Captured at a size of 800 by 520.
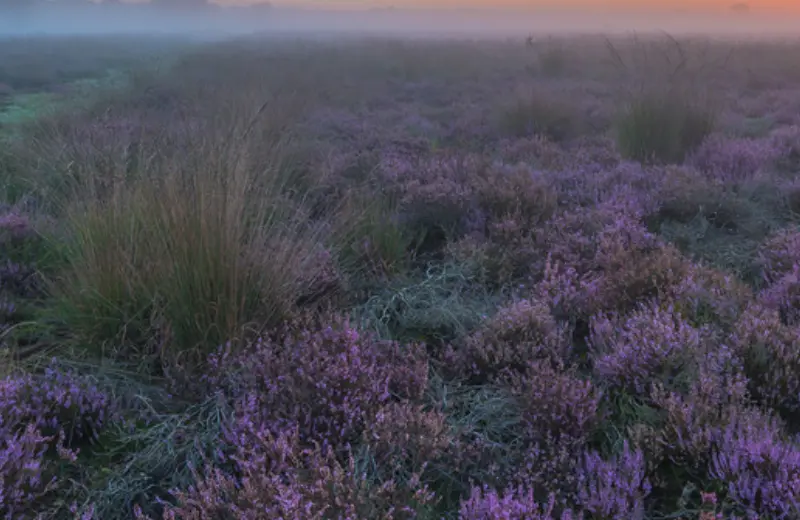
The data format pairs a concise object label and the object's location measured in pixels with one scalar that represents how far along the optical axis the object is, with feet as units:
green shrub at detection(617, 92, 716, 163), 27.14
